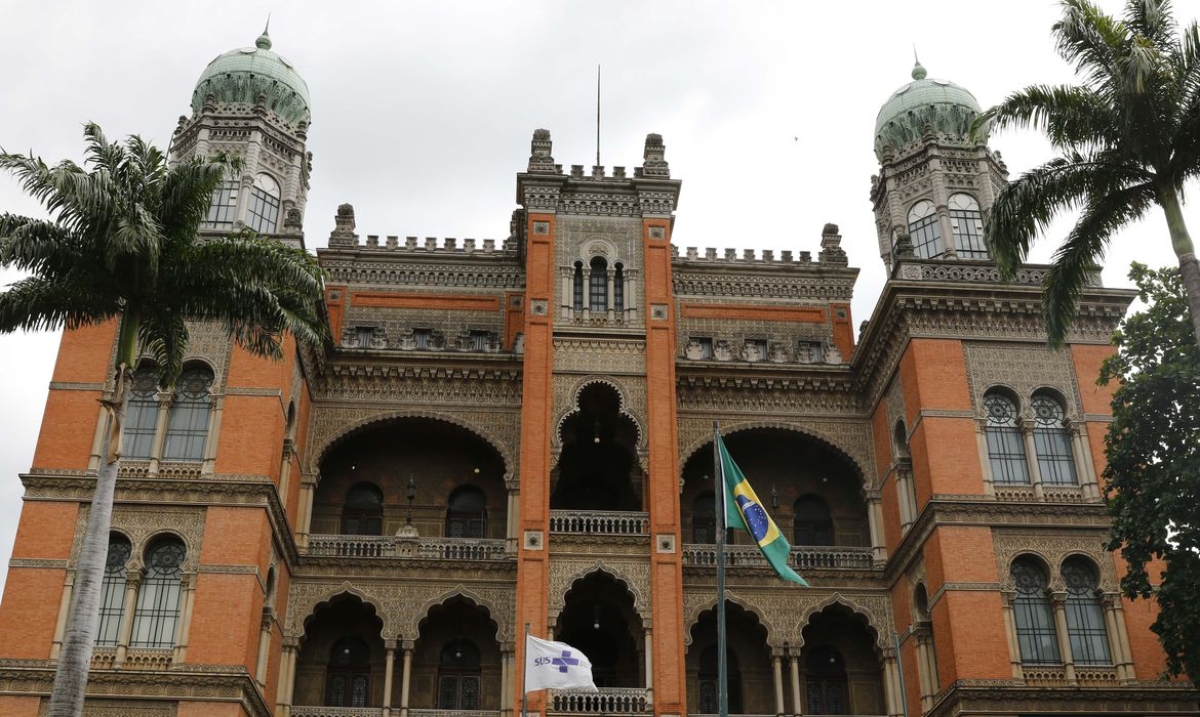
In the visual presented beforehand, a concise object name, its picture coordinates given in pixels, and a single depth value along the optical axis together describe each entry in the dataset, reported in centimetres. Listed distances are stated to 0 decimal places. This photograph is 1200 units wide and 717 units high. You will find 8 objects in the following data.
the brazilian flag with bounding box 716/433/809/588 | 2245
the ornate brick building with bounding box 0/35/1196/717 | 2850
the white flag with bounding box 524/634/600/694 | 2534
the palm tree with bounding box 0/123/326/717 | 2188
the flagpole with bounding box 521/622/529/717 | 2531
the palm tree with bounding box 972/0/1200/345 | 2194
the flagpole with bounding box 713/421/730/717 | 1986
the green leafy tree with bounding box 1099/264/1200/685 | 2403
